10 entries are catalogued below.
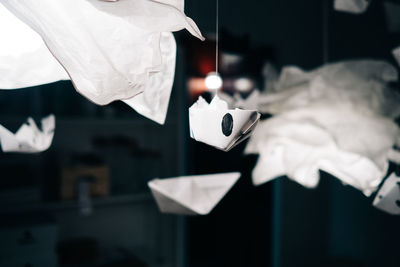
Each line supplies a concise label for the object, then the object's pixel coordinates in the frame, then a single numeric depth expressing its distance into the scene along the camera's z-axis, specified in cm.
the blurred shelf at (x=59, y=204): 166
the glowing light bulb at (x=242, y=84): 229
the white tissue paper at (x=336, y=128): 68
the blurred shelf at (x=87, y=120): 161
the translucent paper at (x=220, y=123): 38
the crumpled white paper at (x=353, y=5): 65
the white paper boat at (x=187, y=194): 54
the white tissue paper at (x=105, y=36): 35
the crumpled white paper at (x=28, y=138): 51
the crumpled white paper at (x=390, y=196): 58
